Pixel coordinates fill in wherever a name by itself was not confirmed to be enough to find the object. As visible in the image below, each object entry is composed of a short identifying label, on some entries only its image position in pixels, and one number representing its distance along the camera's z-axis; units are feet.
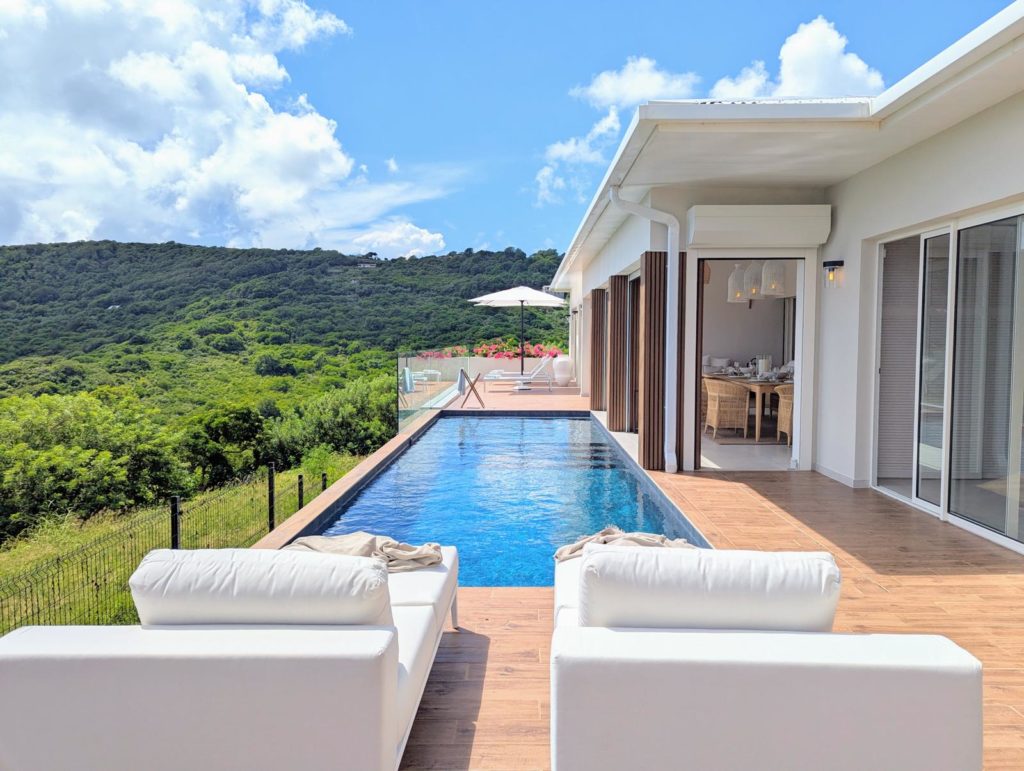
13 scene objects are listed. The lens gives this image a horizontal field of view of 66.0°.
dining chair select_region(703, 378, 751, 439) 31.94
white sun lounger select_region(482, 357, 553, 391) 59.06
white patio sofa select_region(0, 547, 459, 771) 6.97
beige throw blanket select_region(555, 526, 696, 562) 11.40
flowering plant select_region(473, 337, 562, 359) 76.35
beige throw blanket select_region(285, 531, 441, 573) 11.71
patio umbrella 61.67
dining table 30.19
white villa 16.43
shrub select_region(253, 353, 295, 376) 81.08
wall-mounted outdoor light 23.80
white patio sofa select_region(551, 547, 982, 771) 6.73
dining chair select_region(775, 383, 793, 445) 29.60
